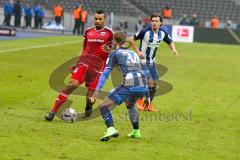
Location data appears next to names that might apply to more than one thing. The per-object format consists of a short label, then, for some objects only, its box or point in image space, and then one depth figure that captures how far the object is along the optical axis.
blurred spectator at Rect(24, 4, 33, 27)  56.83
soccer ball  13.17
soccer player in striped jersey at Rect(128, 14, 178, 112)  15.70
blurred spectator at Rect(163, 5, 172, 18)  60.00
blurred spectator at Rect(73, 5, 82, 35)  54.40
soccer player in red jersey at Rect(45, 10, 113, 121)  13.37
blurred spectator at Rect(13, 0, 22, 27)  55.66
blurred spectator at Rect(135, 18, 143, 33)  61.52
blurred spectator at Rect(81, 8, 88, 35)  54.66
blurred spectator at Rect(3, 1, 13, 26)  55.19
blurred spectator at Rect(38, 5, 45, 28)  56.75
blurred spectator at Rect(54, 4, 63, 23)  56.59
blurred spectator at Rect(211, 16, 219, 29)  59.25
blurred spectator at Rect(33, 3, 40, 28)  56.65
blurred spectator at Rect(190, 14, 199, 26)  58.41
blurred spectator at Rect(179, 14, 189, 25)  59.19
